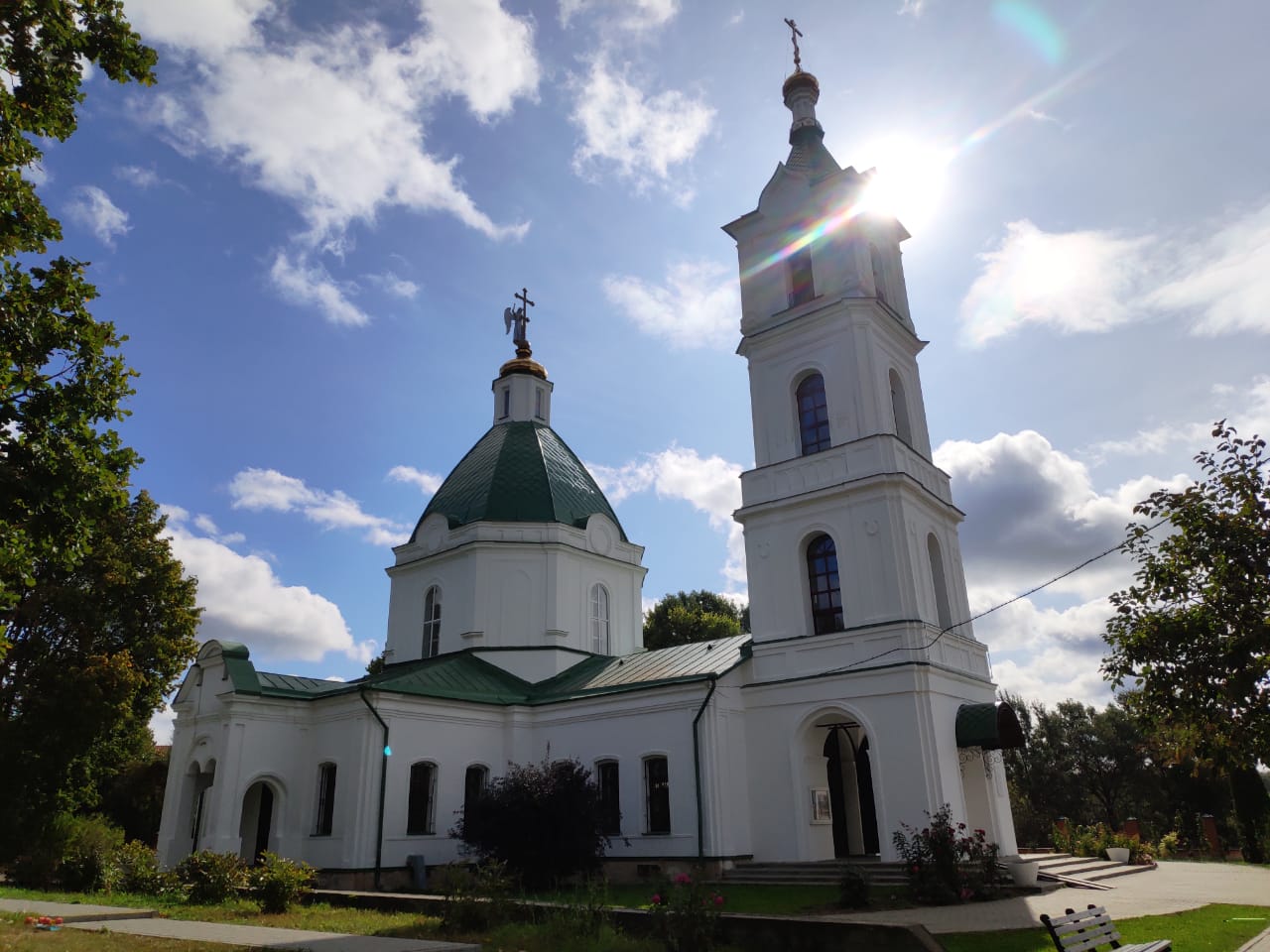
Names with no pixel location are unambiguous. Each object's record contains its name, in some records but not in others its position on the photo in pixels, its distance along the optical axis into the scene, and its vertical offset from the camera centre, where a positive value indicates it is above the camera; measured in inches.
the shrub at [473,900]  452.1 -42.5
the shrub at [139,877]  668.7 -38.2
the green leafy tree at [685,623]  1605.6 +323.3
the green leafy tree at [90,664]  902.4 +168.0
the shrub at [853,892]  535.5 -50.5
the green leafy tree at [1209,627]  420.5 +78.3
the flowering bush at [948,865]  554.6 -39.6
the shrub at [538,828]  684.7 -11.8
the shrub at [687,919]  380.5 -45.8
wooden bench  306.2 -46.7
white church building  728.3 +103.6
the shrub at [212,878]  617.0 -37.8
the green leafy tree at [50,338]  400.5 +219.7
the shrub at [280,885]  563.5 -39.5
